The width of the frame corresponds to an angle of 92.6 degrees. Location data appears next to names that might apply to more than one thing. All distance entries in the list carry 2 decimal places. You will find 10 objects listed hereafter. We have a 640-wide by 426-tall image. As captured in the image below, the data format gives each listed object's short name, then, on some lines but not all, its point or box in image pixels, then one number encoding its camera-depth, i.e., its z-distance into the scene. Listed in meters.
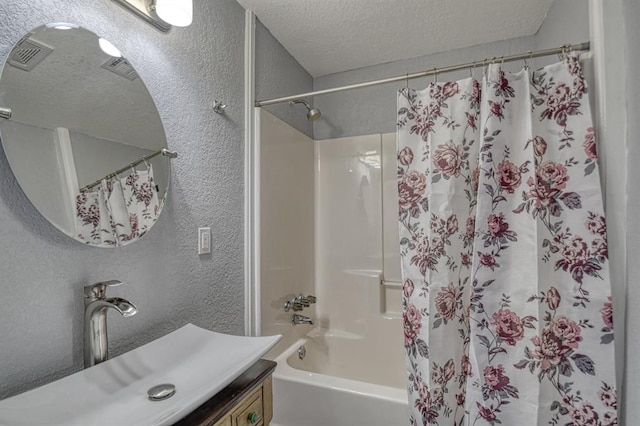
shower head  1.95
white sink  0.69
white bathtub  1.32
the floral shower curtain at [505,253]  1.02
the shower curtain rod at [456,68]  1.11
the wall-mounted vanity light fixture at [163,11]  1.07
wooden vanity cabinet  0.78
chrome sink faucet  0.85
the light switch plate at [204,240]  1.32
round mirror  0.78
